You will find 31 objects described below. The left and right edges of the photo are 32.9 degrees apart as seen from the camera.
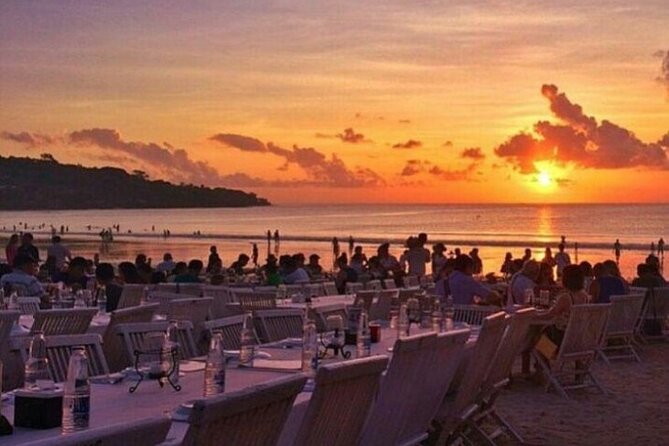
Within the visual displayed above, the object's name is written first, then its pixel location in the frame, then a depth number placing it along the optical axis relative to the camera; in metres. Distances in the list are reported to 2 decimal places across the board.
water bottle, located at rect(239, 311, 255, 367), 5.70
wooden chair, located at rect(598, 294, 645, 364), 12.16
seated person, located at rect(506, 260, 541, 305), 11.80
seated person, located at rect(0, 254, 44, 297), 11.15
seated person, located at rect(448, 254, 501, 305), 11.18
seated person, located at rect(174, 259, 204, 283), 14.56
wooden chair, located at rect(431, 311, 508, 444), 6.06
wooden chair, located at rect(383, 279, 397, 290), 15.54
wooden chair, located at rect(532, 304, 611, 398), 9.82
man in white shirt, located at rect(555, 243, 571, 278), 22.52
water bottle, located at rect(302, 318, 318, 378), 5.62
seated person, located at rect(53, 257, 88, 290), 14.97
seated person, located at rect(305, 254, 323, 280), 19.32
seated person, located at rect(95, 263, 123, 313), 10.62
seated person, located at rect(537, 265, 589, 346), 10.23
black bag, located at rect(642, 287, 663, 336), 14.47
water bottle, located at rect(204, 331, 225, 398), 4.70
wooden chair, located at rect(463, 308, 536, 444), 6.81
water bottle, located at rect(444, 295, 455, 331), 8.12
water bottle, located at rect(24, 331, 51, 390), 4.16
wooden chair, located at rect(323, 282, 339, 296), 14.90
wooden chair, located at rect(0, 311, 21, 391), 5.95
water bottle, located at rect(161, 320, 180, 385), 4.88
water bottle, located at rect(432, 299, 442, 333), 8.02
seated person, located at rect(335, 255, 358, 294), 16.70
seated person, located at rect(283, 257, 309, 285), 15.52
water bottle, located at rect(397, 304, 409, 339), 7.55
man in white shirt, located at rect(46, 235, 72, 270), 20.23
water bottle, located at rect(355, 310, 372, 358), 6.27
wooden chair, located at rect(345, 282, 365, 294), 15.12
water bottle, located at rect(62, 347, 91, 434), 3.85
